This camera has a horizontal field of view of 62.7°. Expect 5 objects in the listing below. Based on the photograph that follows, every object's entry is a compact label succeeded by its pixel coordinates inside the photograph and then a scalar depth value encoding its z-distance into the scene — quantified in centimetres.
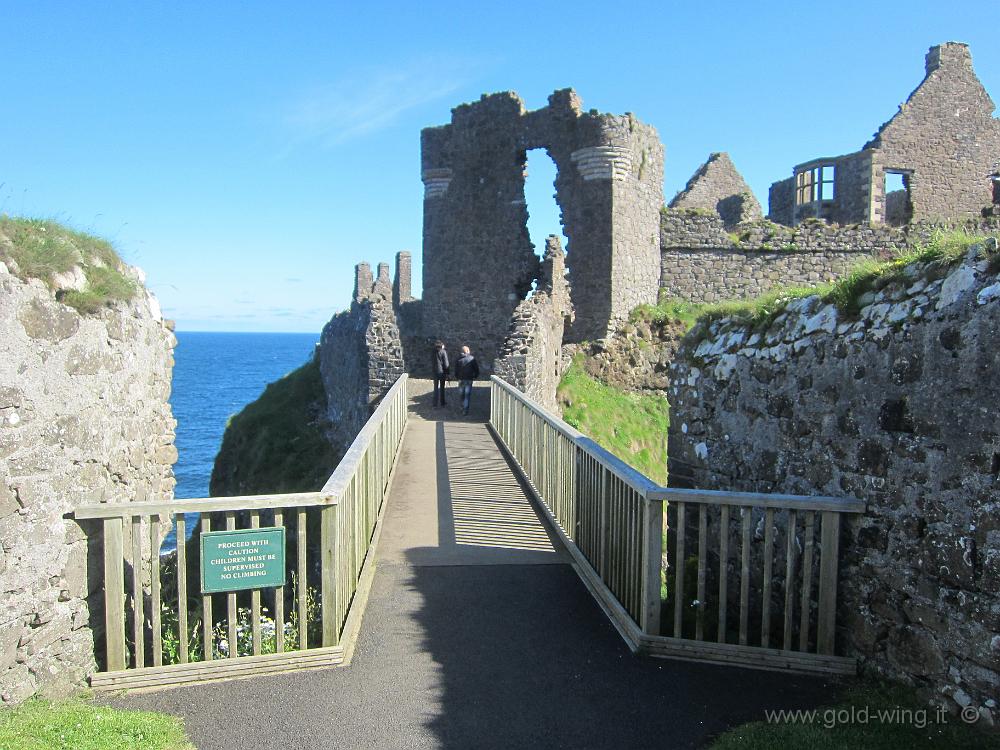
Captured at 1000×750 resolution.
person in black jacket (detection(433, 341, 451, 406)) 1717
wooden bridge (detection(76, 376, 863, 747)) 479
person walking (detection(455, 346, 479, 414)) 1716
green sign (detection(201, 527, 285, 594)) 501
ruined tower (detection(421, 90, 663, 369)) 2195
